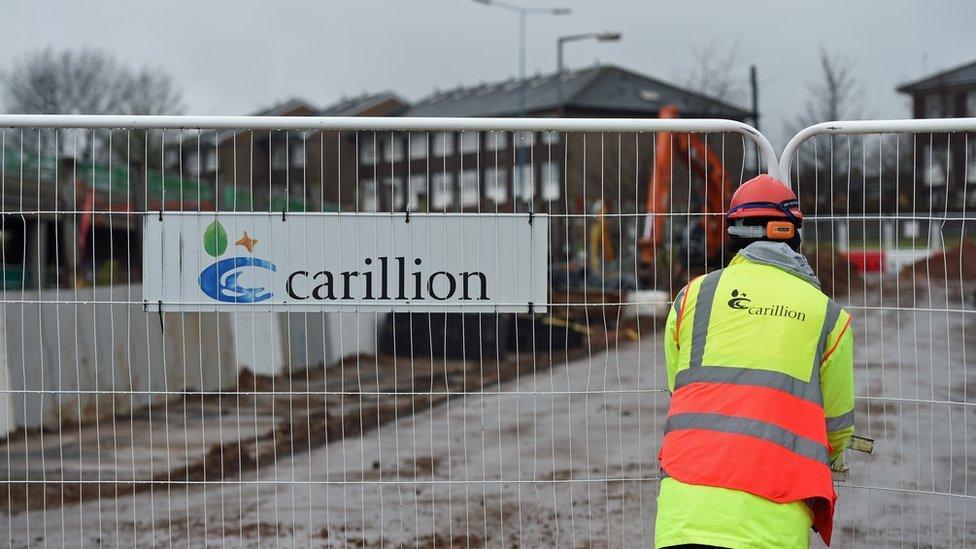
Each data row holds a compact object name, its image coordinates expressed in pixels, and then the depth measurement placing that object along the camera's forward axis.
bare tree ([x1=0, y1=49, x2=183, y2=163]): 52.75
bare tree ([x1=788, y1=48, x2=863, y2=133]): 30.66
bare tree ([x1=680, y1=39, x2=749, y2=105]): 31.91
